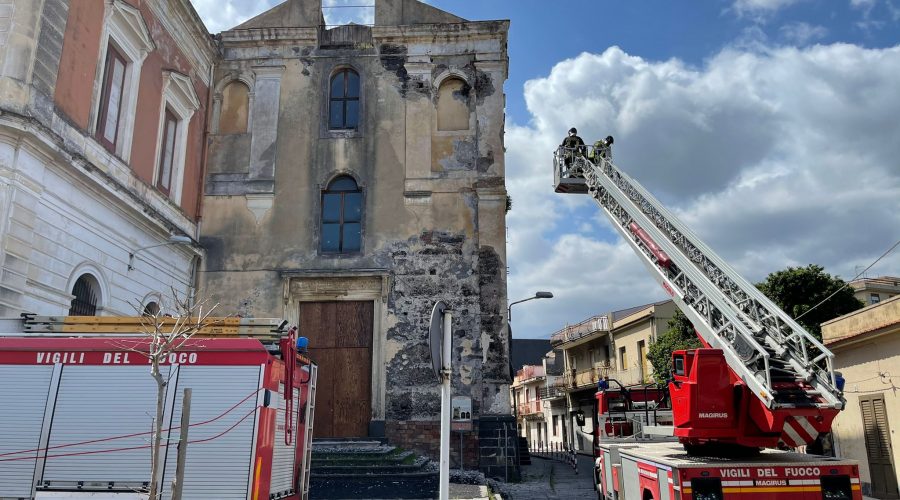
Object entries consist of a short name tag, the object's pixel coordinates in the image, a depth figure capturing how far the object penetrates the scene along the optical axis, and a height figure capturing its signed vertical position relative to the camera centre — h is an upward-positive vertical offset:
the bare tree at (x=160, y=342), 6.62 +0.85
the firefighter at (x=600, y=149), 15.59 +5.96
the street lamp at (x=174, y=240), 14.83 +3.75
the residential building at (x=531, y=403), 58.31 +1.46
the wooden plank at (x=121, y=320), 9.00 +1.30
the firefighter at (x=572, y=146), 16.16 +6.27
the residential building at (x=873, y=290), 38.75 +7.24
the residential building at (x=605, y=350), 37.84 +4.42
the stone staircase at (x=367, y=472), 14.11 -1.12
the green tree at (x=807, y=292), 23.88 +4.38
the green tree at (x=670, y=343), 29.84 +3.41
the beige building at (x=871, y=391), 14.43 +0.66
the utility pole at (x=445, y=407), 4.99 +0.09
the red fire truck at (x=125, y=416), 8.04 +0.03
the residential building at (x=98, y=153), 11.77 +5.27
